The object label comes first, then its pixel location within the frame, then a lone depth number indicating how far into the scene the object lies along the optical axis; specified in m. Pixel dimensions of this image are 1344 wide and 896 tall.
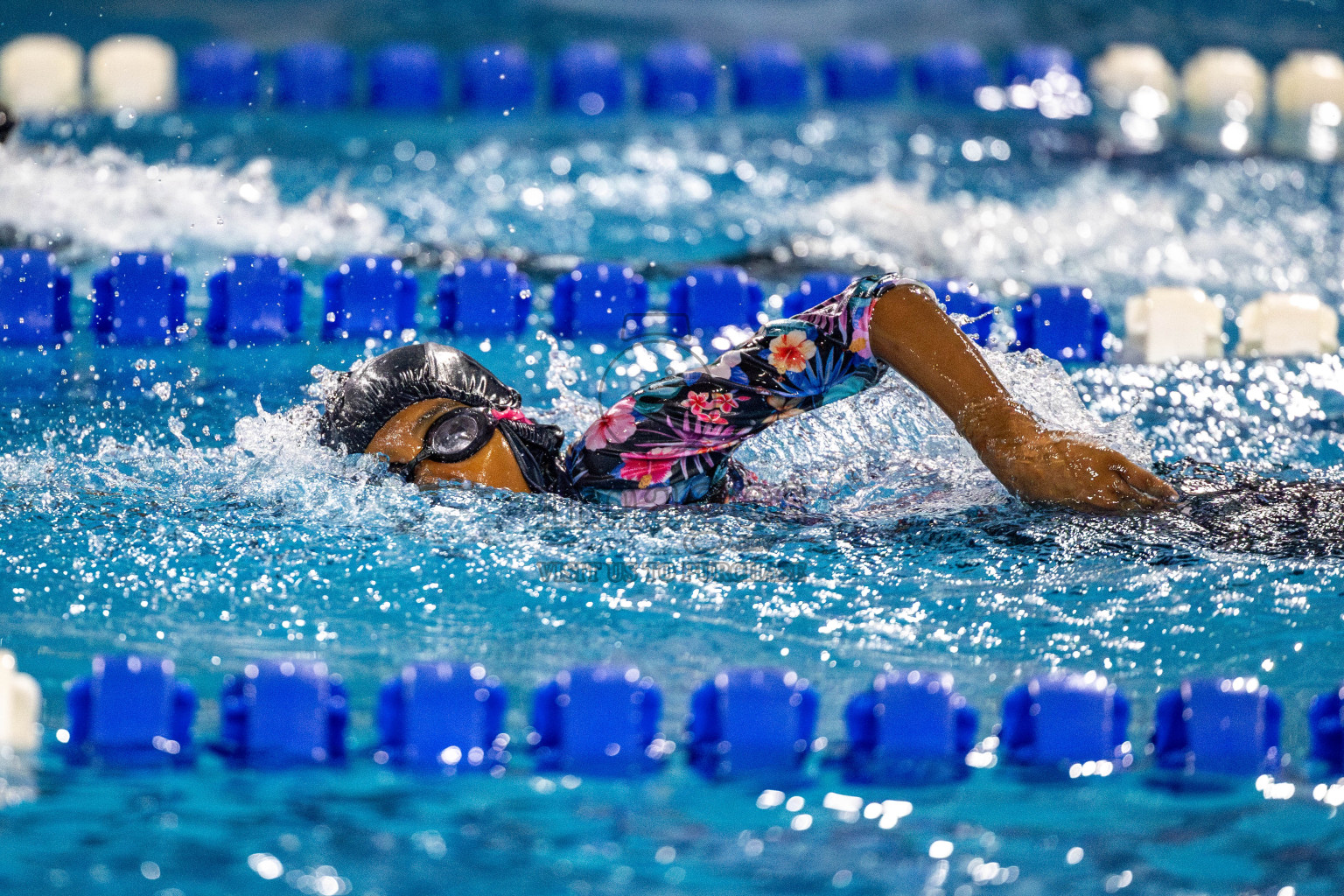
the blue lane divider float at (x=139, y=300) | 8.95
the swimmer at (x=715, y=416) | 5.37
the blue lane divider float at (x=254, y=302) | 8.99
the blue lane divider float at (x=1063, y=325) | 9.04
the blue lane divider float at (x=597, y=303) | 9.30
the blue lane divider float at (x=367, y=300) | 9.09
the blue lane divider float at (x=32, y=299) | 8.90
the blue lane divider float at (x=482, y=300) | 9.23
